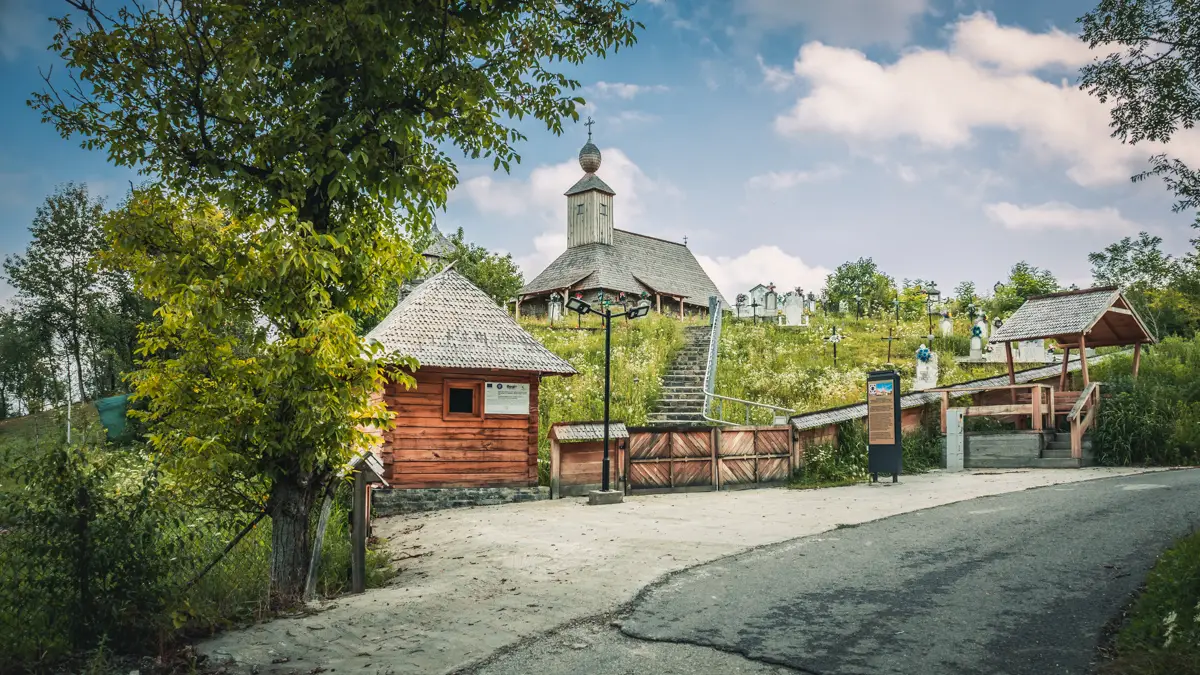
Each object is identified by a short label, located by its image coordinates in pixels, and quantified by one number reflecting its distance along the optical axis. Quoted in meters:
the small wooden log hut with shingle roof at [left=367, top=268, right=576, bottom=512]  14.92
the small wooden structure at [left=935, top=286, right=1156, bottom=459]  16.52
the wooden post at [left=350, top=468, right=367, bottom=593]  7.88
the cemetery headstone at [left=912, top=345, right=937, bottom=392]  22.03
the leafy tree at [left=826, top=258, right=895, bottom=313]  41.22
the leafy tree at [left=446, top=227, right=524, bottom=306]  36.50
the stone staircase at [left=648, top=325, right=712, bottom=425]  20.45
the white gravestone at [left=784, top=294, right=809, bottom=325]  30.92
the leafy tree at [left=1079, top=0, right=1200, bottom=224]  7.87
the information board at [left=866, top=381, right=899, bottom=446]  14.92
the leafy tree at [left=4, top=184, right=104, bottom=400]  33.47
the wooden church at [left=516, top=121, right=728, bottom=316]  39.47
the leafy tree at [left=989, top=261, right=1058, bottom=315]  33.66
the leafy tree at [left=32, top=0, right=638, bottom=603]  6.71
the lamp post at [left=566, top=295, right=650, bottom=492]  14.38
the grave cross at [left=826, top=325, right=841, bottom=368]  25.33
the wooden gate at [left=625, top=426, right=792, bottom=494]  15.23
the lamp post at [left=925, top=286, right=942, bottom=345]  31.44
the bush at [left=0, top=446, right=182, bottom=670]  5.46
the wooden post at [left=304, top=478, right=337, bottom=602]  7.48
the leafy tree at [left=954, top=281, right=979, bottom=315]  36.28
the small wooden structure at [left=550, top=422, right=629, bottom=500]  15.04
